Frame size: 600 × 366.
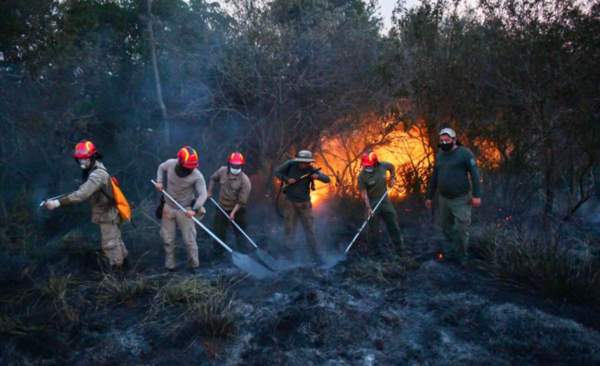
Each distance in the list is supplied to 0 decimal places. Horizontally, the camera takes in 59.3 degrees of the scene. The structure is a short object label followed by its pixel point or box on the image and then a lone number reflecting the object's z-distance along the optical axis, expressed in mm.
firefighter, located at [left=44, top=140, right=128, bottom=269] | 6418
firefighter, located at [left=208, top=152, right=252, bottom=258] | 7828
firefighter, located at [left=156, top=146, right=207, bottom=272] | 7090
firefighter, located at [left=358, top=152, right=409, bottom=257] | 8203
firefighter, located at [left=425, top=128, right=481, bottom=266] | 7273
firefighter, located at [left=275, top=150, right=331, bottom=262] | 8133
